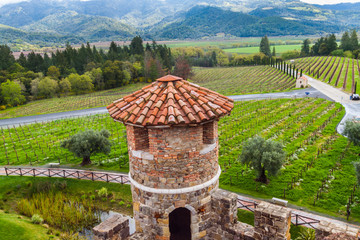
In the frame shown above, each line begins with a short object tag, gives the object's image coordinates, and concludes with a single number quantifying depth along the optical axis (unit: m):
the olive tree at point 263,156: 18.75
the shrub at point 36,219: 16.45
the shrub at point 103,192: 19.64
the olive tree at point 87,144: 23.95
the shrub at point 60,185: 20.91
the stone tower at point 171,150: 6.11
